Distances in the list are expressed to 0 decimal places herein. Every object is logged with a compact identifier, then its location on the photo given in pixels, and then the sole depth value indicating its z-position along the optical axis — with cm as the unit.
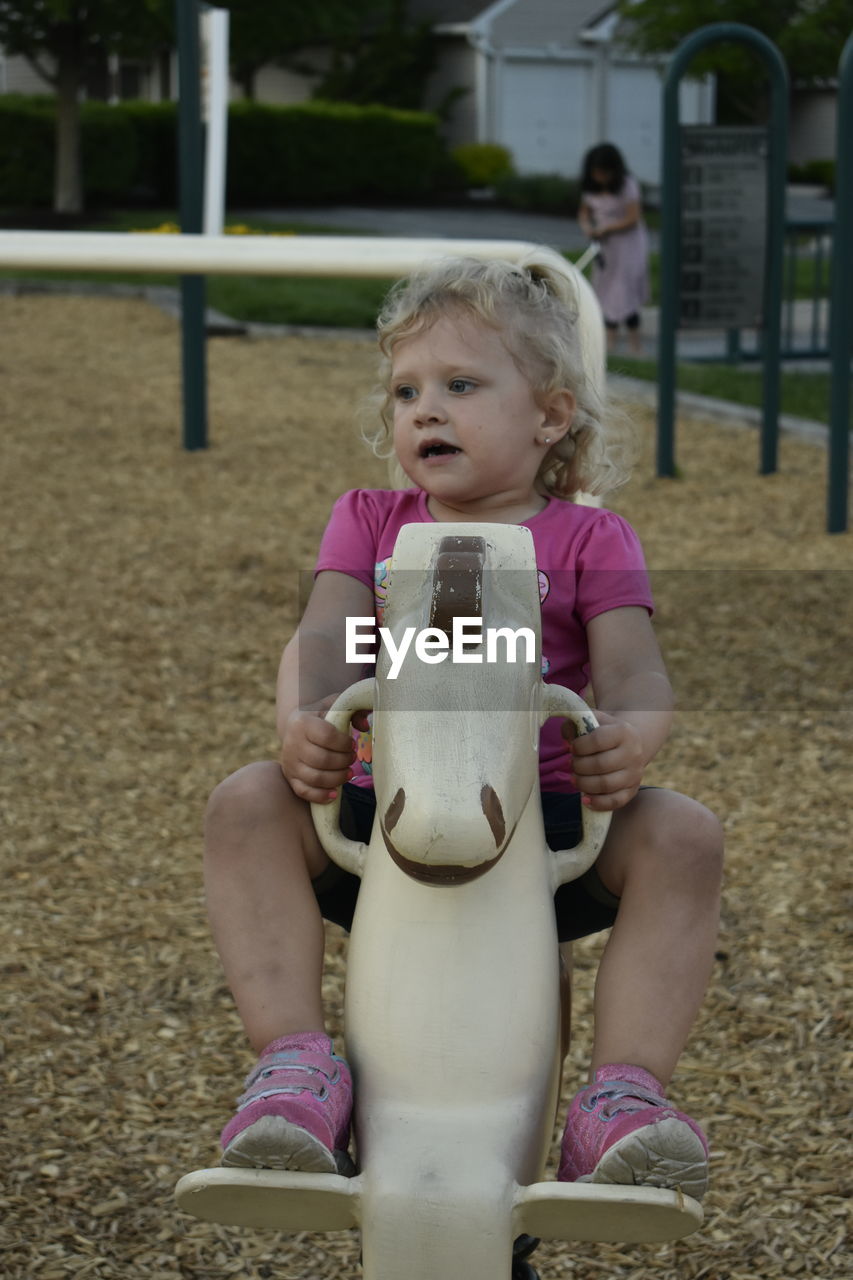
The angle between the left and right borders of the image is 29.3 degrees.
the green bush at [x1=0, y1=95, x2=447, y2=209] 2111
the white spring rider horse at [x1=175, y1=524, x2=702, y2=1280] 119
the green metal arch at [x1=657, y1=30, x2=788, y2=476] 604
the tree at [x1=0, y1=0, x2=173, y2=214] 1992
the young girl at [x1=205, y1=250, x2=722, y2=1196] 133
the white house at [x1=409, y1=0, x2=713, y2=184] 2906
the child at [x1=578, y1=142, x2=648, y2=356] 956
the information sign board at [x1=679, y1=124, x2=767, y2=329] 611
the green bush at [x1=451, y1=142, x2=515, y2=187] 2659
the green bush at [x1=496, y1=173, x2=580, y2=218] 2380
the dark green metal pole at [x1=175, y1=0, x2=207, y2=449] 614
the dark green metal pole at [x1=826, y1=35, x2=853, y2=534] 500
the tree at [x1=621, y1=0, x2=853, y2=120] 2339
